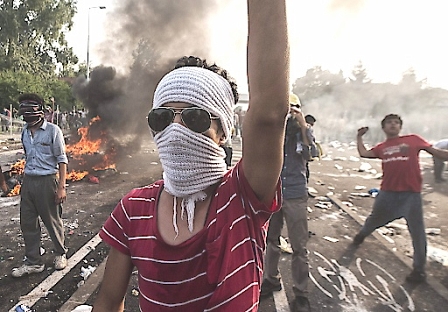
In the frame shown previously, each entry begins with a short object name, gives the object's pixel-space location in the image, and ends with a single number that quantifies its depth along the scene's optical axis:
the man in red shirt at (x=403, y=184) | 4.54
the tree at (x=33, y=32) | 31.86
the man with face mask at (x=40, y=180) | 4.57
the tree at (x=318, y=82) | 23.56
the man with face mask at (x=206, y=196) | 1.05
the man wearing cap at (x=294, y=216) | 3.86
